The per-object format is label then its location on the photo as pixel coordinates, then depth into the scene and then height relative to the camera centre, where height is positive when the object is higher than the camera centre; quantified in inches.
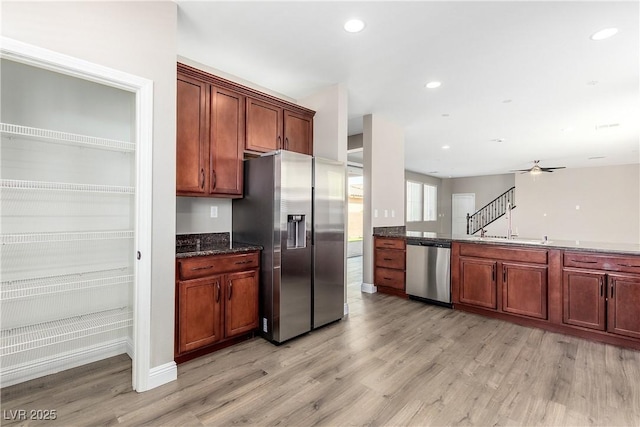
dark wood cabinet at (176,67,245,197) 103.0 +28.1
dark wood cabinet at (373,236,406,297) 174.4 -30.7
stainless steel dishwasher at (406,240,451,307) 155.1 -31.0
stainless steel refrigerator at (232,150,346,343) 110.3 -8.3
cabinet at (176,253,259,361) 94.7 -30.3
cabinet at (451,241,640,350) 109.4 -30.9
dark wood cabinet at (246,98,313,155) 124.5 +39.5
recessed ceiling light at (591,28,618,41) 98.7 +62.6
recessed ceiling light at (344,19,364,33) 96.3 +63.6
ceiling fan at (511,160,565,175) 279.6 +45.0
